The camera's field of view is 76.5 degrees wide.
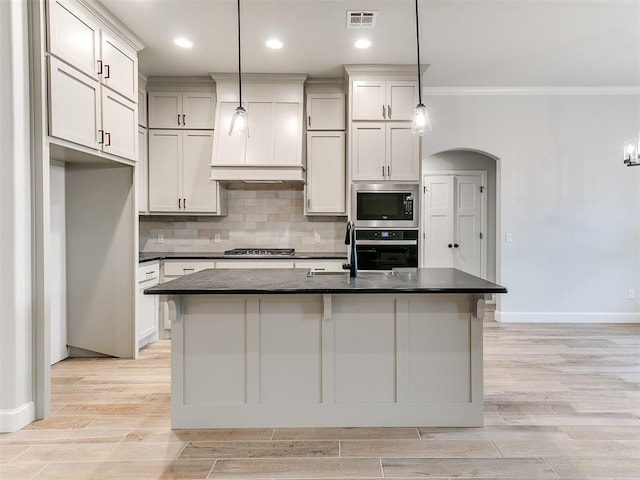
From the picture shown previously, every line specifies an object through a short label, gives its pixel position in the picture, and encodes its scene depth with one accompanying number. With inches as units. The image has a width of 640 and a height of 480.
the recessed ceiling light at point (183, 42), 144.4
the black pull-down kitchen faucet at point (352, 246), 101.7
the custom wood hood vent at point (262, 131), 174.6
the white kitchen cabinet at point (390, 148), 168.2
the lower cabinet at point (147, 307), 151.4
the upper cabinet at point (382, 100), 167.9
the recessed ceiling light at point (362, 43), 143.9
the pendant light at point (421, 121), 101.3
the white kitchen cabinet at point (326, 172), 179.5
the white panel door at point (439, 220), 255.3
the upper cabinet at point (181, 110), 180.9
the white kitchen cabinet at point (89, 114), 103.0
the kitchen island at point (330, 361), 94.3
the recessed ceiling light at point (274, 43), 144.7
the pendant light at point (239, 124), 102.4
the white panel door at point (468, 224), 255.3
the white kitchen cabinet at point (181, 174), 181.3
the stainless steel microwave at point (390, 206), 168.1
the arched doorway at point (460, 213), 254.8
